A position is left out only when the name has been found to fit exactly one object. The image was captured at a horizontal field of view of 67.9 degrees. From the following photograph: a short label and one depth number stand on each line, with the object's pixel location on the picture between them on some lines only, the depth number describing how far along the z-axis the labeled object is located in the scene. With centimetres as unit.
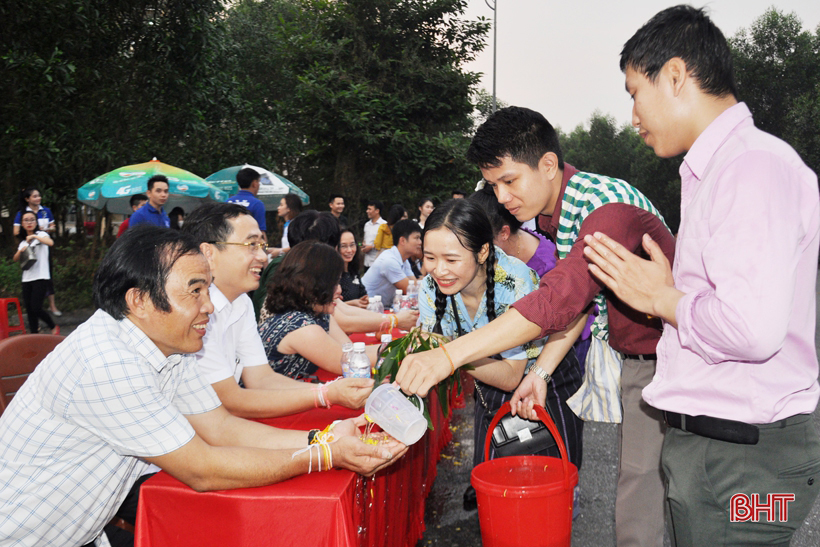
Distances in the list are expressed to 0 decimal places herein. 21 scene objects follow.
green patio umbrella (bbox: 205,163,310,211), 1052
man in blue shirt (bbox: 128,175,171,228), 661
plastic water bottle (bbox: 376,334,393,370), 318
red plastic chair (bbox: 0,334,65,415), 243
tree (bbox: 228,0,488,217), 1766
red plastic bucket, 180
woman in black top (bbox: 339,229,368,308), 530
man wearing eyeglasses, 241
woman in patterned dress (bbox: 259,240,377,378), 298
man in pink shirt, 111
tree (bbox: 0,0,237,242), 1026
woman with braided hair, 245
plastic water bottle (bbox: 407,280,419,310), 500
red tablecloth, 165
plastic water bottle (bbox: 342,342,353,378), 295
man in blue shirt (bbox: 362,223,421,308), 604
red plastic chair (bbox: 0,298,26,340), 578
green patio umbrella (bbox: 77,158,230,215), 830
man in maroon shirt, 158
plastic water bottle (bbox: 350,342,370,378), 288
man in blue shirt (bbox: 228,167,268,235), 717
